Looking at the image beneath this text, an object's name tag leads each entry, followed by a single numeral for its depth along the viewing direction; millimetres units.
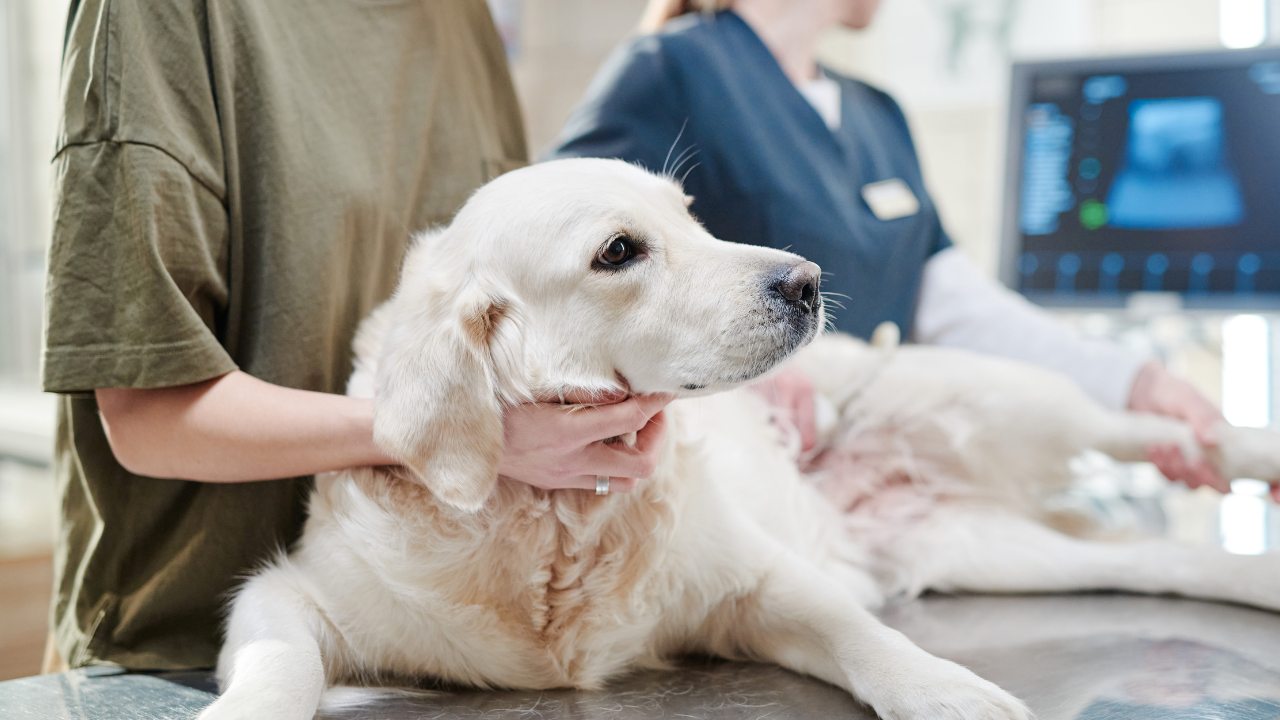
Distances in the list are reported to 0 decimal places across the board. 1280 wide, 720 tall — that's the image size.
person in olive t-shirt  704
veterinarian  1249
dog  653
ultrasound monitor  1771
